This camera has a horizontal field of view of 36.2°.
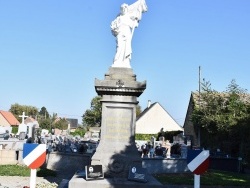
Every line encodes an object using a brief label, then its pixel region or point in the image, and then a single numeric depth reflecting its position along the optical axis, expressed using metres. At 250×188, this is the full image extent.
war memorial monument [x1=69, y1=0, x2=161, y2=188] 11.59
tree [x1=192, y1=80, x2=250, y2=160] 25.23
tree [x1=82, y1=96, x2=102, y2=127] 80.81
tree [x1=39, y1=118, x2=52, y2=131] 94.32
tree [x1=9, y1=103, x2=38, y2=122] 120.12
